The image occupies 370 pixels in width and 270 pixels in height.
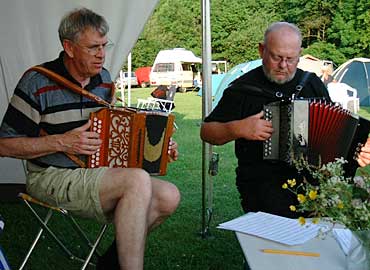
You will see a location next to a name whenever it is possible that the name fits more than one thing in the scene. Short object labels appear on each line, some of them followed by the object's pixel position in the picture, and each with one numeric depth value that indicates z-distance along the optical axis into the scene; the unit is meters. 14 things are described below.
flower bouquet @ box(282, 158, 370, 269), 1.76
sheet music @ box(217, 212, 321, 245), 2.17
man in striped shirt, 2.66
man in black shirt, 3.20
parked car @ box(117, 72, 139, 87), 24.94
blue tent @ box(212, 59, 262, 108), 14.41
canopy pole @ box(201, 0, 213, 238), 3.91
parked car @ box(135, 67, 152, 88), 25.84
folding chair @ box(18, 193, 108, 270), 2.88
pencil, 2.03
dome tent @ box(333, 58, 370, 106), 16.27
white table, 1.93
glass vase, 1.78
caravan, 24.14
